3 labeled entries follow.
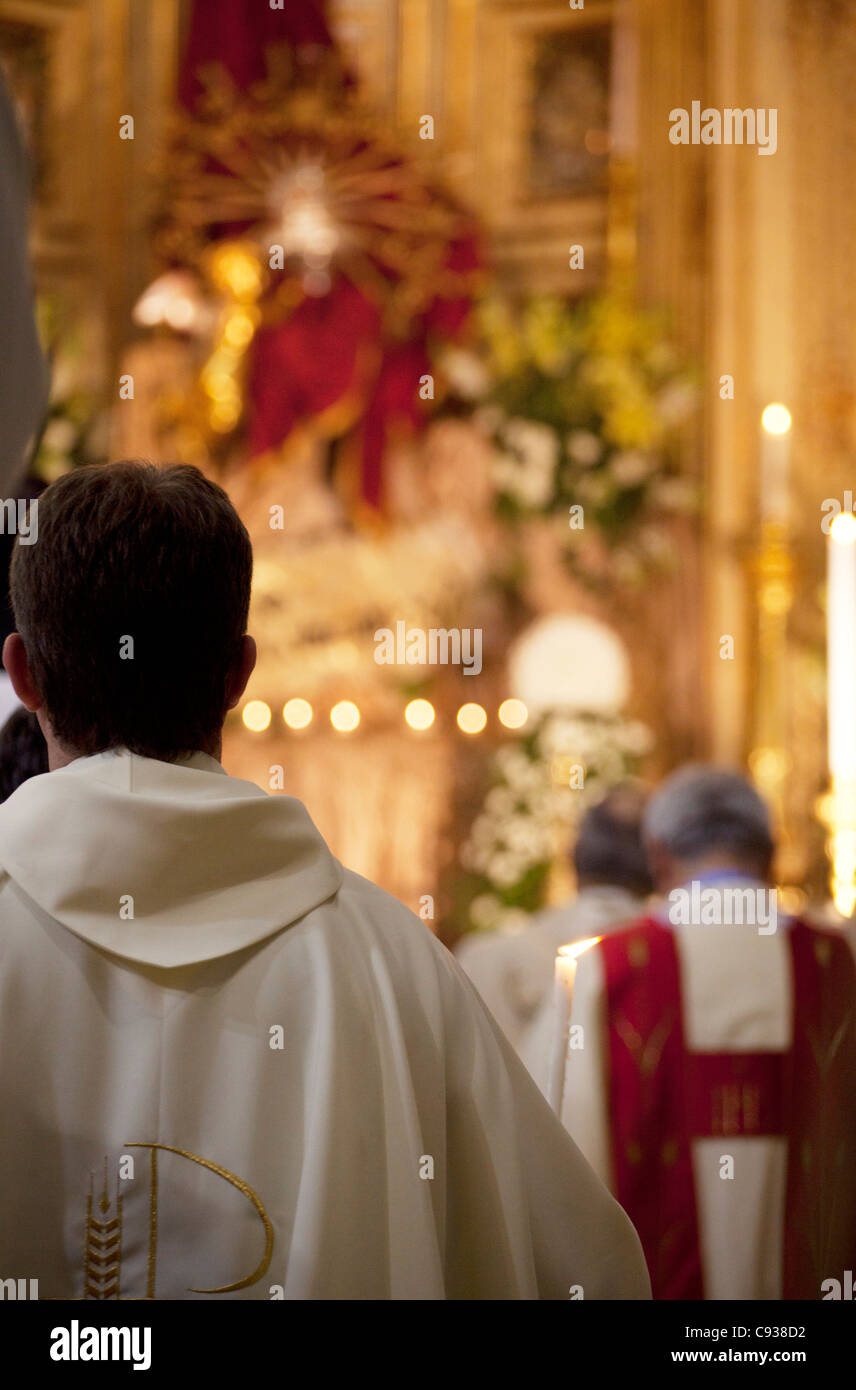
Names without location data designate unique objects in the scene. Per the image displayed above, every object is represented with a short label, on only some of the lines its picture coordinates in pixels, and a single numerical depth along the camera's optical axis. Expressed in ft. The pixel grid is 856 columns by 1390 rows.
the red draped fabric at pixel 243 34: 23.44
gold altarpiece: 21.68
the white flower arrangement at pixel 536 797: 20.66
